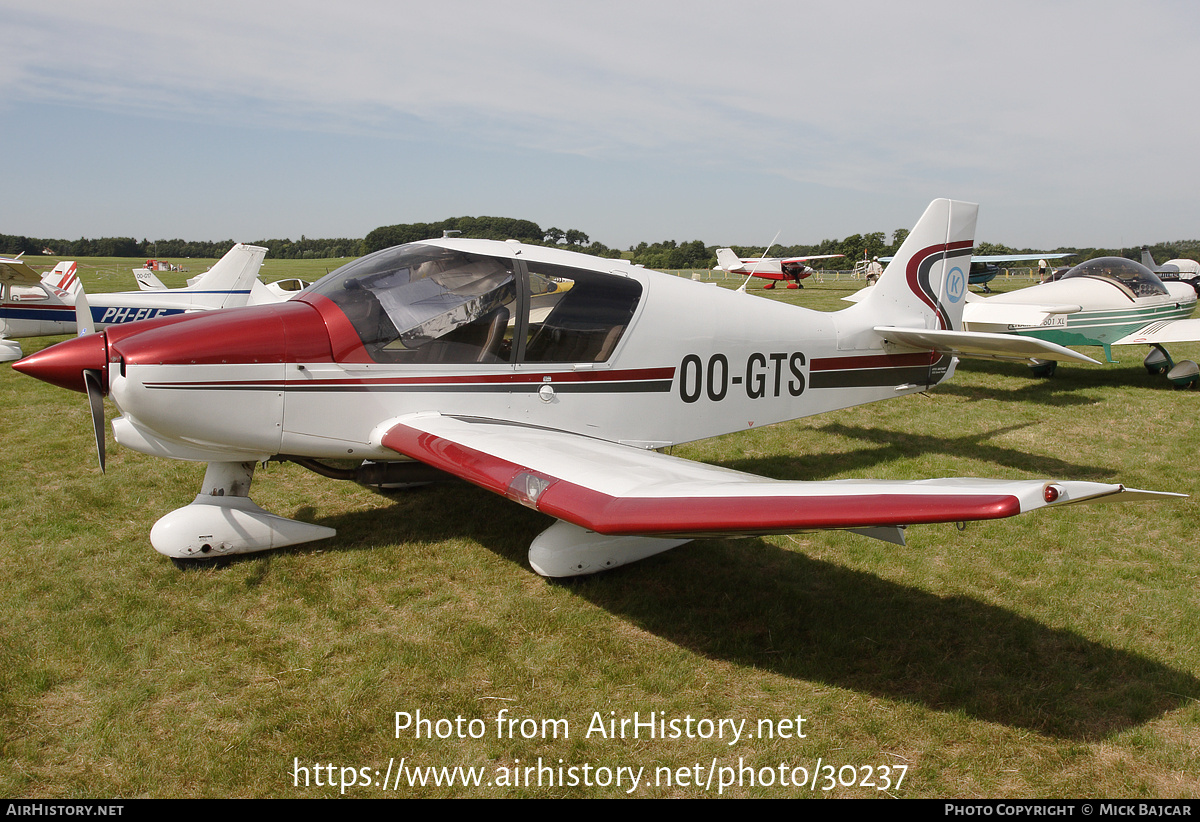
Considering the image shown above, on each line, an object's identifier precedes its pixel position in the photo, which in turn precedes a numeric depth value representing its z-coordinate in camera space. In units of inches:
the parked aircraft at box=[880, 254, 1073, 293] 1128.2
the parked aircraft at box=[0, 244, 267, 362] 471.5
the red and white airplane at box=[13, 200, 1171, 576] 144.2
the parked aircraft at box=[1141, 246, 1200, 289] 960.8
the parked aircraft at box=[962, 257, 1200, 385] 419.2
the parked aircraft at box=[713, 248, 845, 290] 1397.6
